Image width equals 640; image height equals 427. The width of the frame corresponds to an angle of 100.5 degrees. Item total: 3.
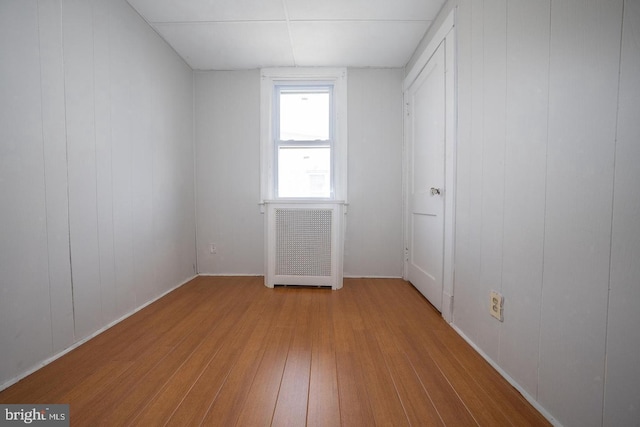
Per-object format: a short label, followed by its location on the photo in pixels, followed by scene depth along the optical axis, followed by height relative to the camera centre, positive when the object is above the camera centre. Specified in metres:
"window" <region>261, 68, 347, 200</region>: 2.93 +0.66
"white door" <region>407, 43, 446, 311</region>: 1.97 +0.15
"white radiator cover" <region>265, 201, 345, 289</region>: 2.56 -0.46
